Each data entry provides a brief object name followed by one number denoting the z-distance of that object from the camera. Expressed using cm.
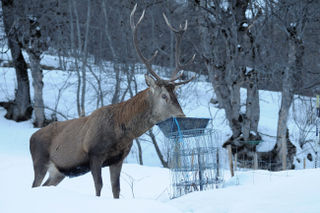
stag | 1189
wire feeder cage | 1145
